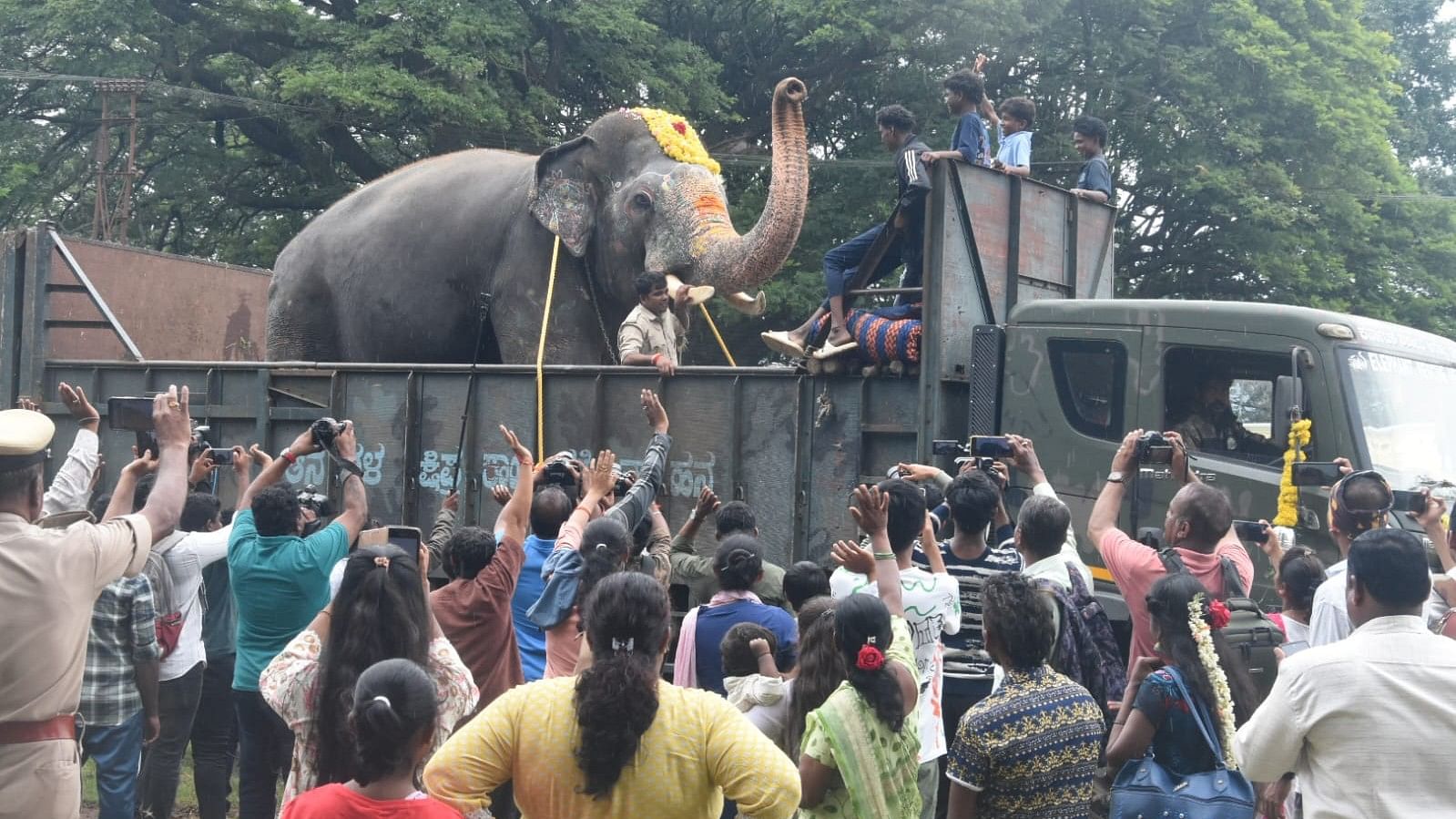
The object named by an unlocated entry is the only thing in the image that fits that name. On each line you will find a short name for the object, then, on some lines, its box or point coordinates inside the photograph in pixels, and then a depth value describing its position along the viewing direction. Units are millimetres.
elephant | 10688
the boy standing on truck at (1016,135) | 9188
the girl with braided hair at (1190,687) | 3955
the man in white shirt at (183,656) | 6215
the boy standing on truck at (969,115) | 8711
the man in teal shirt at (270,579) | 5121
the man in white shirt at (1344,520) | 4832
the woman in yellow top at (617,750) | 3191
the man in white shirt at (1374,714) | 3324
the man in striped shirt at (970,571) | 5125
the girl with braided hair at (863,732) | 3660
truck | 7086
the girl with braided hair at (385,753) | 3100
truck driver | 7367
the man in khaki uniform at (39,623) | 3754
